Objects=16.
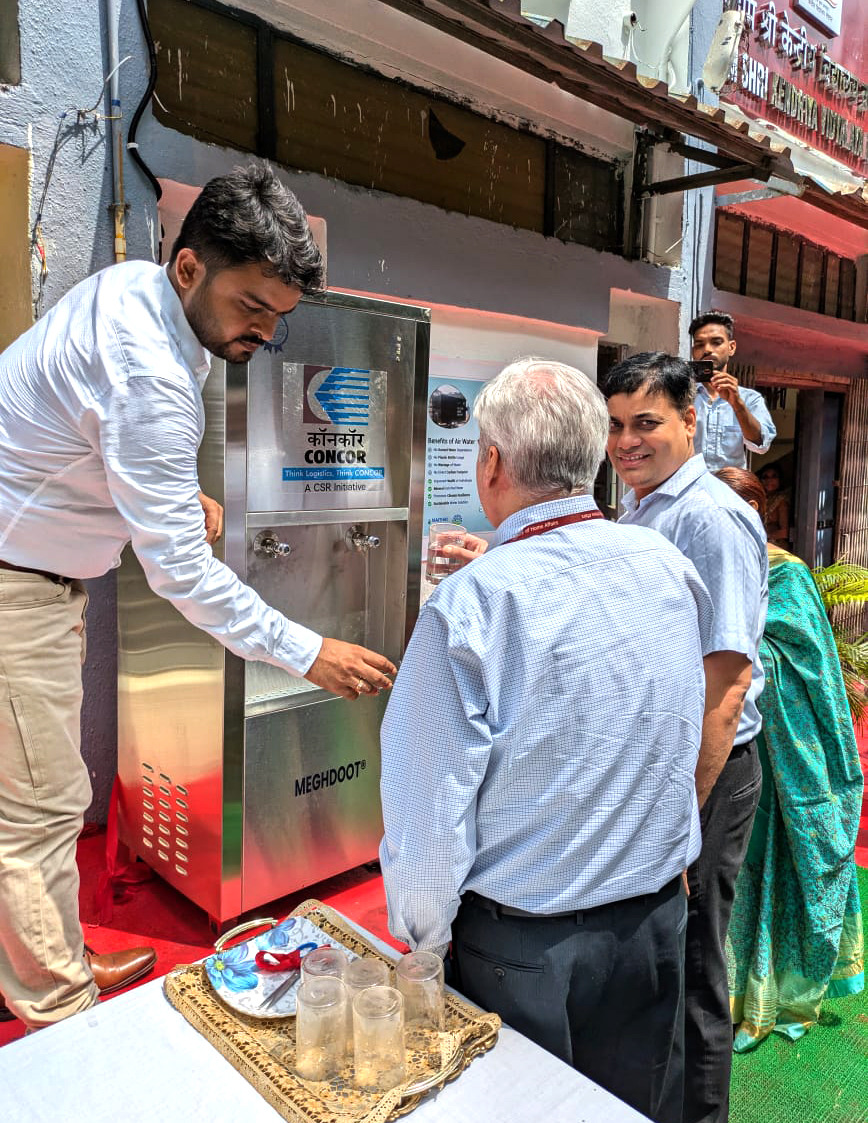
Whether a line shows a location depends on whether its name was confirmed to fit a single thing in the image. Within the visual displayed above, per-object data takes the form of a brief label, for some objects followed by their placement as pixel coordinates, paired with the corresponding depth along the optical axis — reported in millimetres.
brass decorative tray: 1110
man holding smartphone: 4758
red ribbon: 1414
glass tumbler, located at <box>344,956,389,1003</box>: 1275
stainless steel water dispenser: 2725
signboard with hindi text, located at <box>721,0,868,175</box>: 6445
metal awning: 3250
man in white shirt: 1861
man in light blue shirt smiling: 1863
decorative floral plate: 1319
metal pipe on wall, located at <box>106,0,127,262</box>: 3162
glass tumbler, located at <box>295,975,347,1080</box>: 1184
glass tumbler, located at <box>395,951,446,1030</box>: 1276
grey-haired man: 1283
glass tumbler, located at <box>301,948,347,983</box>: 1288
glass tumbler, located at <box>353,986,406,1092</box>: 1165
